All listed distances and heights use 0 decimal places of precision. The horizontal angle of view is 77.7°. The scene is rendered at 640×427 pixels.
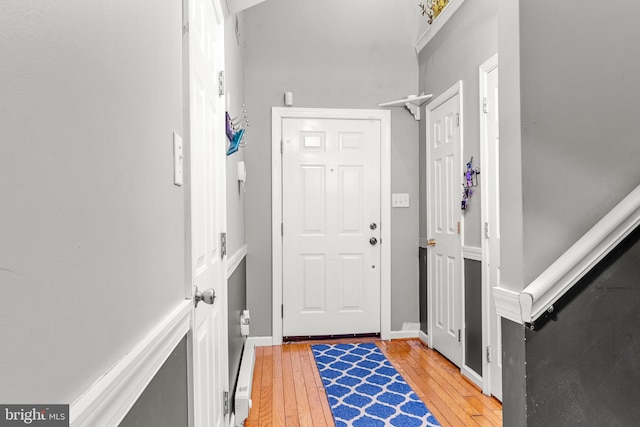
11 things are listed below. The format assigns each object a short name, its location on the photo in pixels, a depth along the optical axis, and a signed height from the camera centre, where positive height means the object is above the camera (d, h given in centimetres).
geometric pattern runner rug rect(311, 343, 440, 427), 222 -117
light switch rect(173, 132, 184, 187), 99 +13
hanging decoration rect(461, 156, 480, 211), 269 +18
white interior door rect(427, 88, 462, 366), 294 -14
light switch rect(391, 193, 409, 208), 373 +9
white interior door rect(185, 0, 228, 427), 120 +2
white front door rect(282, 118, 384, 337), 364 -14
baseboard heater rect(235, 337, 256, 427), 211 -101
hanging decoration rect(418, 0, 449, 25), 321 +175
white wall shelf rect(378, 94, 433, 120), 361 +98
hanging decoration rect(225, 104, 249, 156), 212 +42
